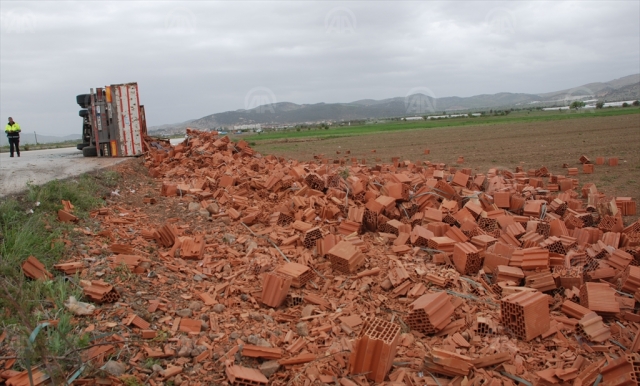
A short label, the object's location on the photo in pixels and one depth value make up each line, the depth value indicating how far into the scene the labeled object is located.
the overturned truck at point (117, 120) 13.95
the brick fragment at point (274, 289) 4.98
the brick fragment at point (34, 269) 4.51
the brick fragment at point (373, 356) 3.84
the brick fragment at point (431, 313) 4.60
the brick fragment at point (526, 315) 4.42
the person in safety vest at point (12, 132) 17.50
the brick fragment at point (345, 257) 5.76
